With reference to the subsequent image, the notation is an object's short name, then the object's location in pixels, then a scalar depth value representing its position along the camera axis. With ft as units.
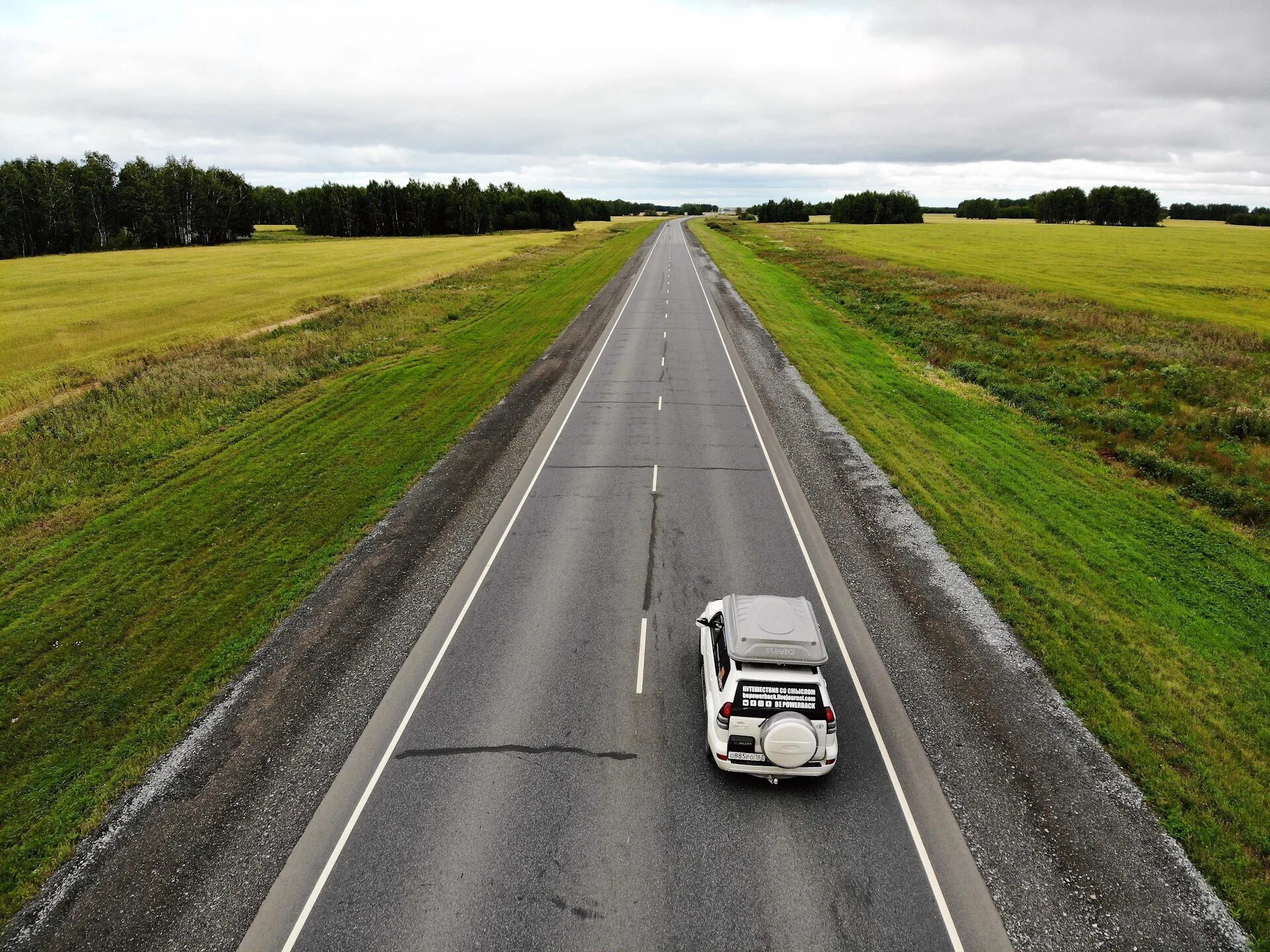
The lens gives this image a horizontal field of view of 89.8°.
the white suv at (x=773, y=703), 27.07
